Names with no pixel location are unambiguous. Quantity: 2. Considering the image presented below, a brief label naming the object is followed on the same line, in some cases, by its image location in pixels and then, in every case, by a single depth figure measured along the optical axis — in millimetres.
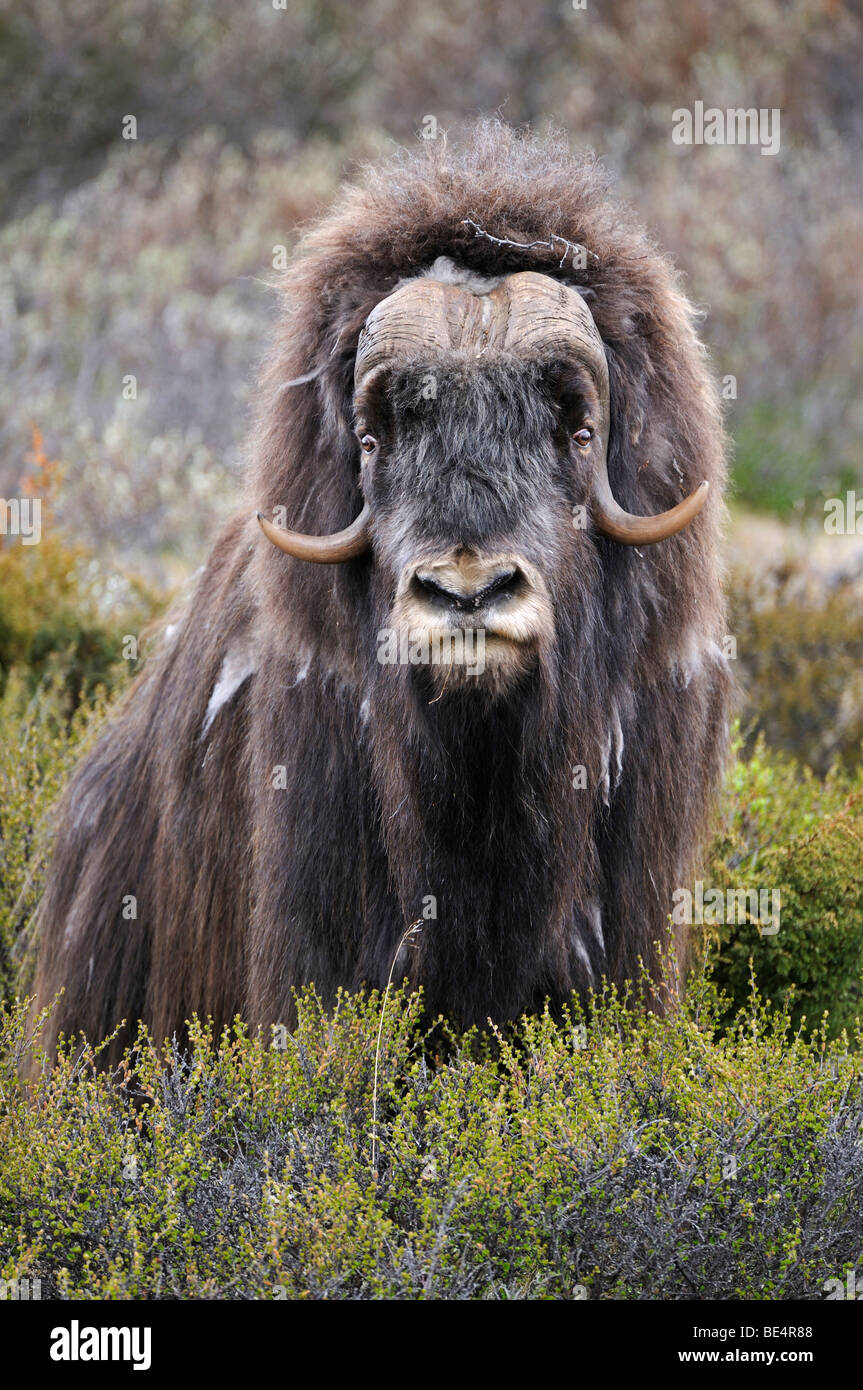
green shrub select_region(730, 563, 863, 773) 13437
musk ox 6117
